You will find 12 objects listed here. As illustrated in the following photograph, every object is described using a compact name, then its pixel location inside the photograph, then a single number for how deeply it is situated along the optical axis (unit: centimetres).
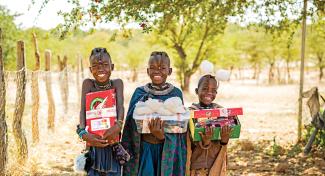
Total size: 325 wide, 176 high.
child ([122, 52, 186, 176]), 326
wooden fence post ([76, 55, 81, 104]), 1533
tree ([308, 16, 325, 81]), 3577
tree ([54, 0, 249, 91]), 567
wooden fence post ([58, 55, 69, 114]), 1236
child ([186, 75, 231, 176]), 339
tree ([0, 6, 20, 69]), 2078
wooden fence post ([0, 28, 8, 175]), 474
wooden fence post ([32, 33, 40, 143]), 827
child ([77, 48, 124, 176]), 316
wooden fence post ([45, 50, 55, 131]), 1008
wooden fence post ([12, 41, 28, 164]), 629
